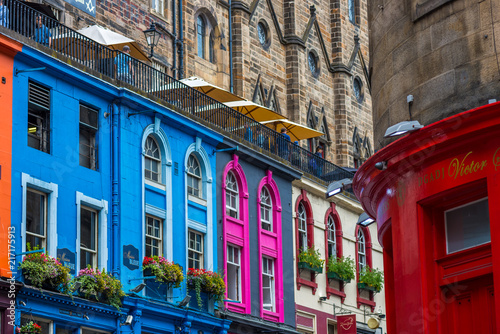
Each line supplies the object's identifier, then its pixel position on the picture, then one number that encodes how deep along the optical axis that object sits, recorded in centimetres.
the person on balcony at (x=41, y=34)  3160
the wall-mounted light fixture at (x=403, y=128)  1962
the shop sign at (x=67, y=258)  2995
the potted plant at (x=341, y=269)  4372
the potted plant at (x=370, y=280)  4584
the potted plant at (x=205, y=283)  3523
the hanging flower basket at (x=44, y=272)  2848
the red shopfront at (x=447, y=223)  1848
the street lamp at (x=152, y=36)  3838
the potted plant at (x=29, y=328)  2791
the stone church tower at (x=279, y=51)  4247
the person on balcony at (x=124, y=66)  3472
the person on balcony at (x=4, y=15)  3030
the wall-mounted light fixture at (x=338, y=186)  2302
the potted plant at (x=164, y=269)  3325
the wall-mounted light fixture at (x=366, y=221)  2423
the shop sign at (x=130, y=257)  3253
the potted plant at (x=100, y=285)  3039
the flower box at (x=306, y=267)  4181
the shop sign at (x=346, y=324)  4238
